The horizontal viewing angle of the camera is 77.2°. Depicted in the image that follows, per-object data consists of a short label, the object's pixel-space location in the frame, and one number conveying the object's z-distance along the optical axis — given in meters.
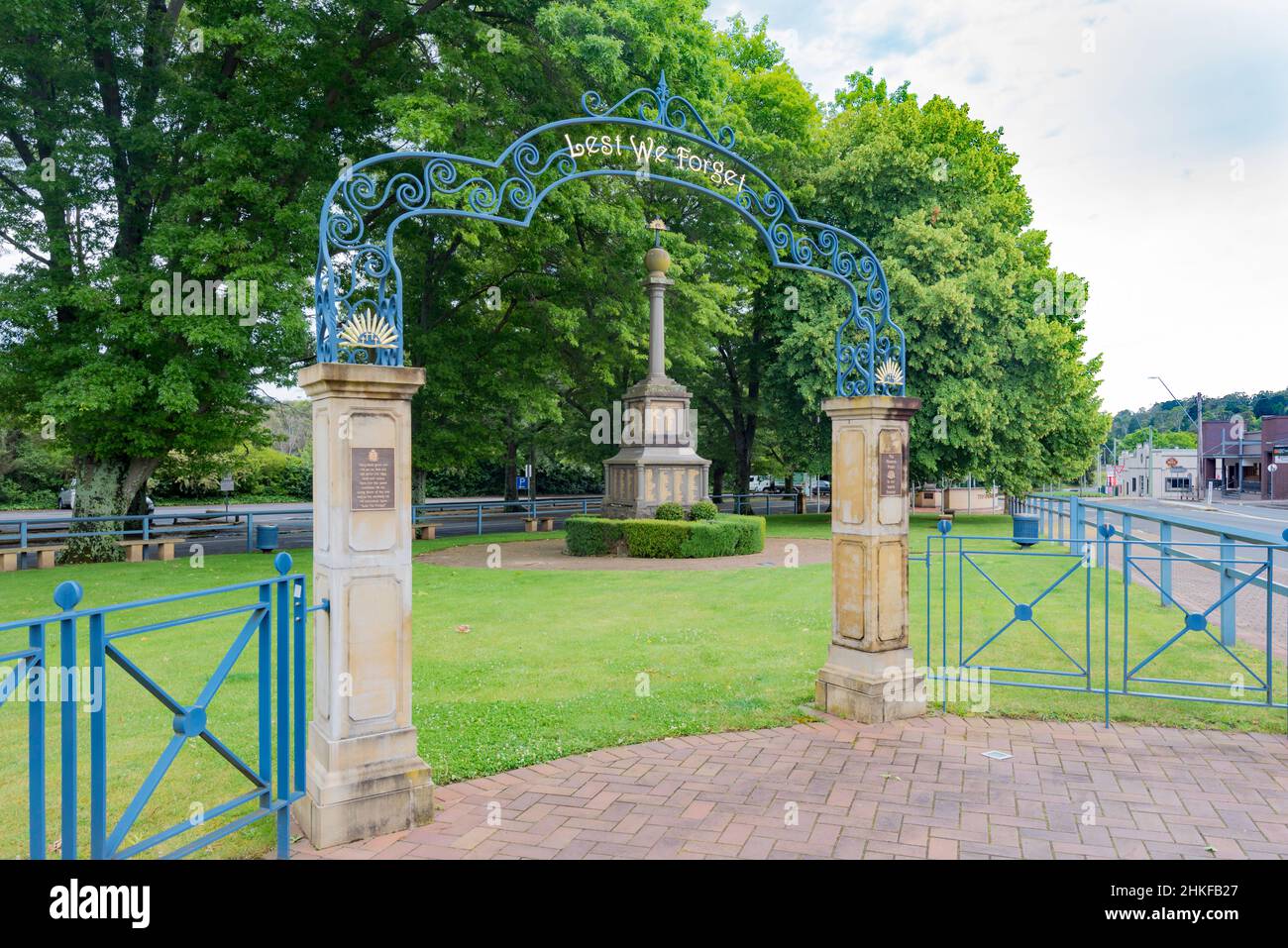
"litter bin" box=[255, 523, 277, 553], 17.19
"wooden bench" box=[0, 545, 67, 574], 16.30
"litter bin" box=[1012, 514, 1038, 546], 10.80
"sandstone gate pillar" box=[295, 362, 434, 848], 4.37
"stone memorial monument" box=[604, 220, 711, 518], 19.11
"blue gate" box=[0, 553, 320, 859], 2.63
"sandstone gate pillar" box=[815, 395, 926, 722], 6.47
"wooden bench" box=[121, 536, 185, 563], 17.27
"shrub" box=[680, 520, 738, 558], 17.75
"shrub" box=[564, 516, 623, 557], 18.31
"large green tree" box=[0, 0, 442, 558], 14.48
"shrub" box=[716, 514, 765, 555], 18.75
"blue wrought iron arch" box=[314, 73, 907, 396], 4.64
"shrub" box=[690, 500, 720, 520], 19.00
